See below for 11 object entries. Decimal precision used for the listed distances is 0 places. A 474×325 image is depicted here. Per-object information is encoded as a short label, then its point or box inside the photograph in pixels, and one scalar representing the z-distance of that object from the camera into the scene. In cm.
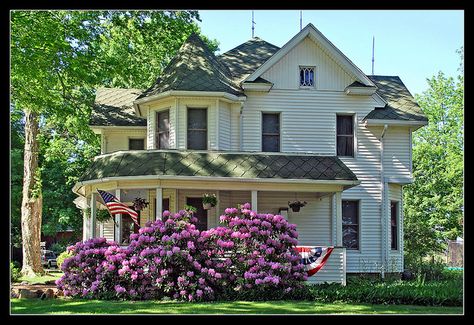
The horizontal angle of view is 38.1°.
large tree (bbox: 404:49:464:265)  3625
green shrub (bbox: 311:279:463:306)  1678
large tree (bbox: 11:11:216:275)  2189
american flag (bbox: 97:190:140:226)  1895
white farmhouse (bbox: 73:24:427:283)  2233
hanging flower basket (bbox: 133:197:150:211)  2227
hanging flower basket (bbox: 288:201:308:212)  2256
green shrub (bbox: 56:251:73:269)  2823
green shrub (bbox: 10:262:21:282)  2602
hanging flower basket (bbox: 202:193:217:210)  2086
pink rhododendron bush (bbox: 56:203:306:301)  1717
